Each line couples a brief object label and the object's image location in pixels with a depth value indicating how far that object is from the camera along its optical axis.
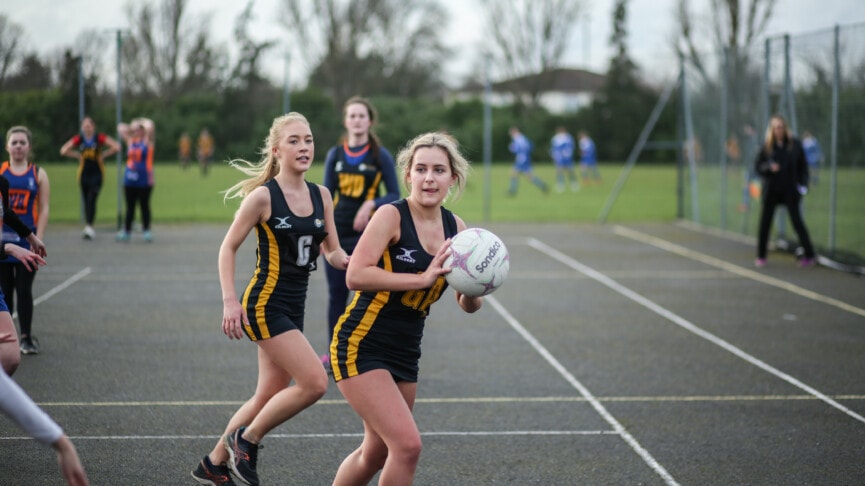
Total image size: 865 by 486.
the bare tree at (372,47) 45.06
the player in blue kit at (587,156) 38.66
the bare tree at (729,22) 54.38
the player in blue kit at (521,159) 31.61
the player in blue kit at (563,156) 35.75
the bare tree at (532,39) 61.56
